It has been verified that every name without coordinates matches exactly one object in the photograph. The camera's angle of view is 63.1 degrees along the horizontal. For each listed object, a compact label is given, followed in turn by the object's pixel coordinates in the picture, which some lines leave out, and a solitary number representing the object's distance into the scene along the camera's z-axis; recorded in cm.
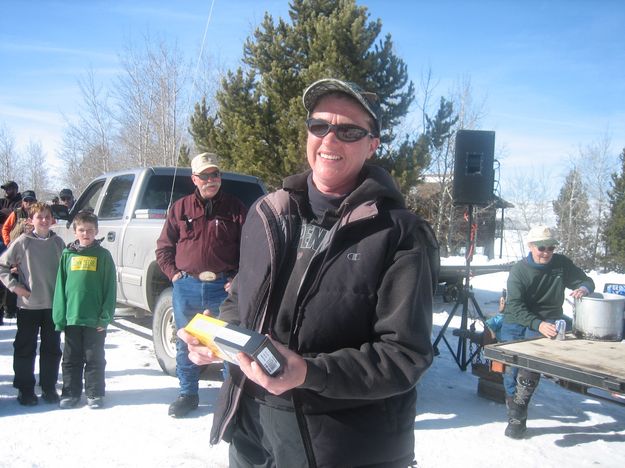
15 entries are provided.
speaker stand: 582
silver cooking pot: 417
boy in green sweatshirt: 427
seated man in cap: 476
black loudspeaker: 700
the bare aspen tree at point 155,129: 2505
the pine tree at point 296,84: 1246
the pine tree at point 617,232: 2825
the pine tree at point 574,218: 3475
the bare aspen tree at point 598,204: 3535
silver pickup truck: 527
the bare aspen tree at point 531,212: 4251
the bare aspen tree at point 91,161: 3095
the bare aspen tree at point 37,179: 4258
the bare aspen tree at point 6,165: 3822
